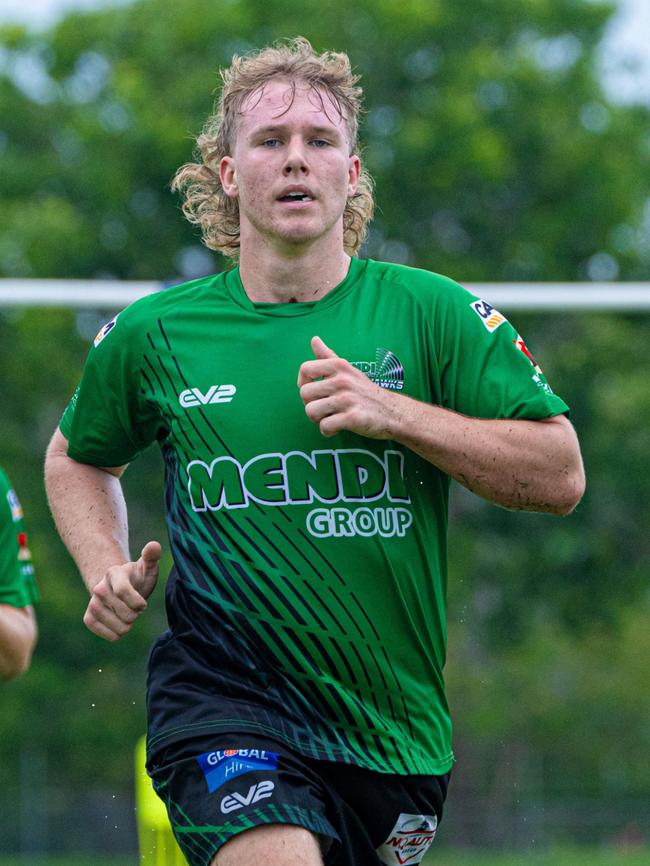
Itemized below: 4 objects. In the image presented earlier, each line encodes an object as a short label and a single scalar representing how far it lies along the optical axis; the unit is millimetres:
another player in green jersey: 12297
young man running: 8156
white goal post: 17703
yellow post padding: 10687
